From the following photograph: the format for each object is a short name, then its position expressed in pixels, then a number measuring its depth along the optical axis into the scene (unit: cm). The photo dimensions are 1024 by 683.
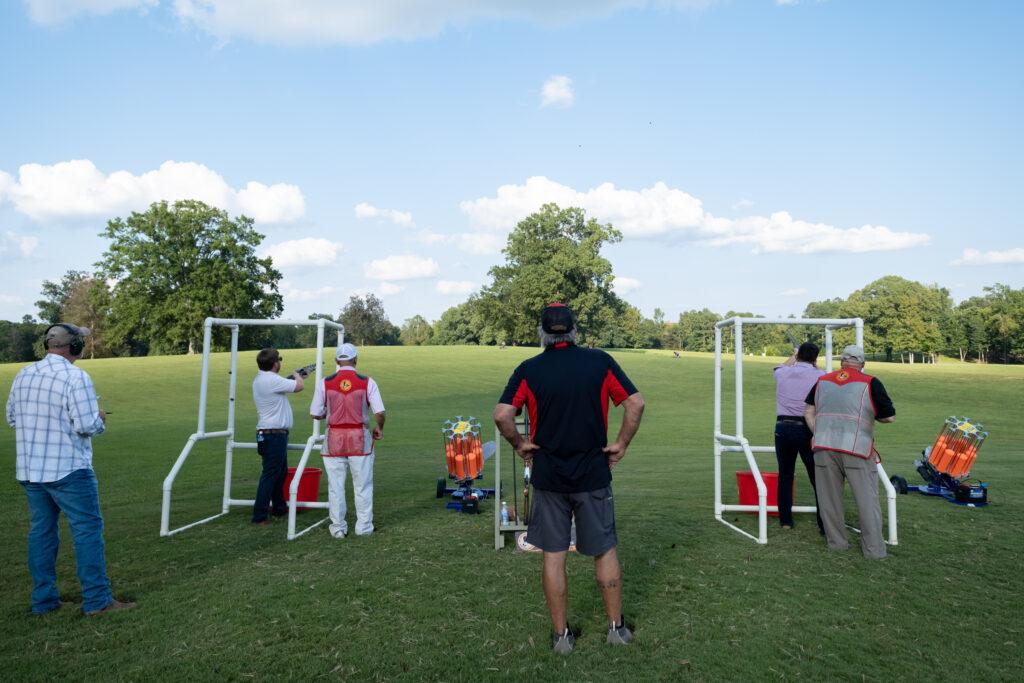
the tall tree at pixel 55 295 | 9331
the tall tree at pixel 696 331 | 12344
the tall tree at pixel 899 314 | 8469
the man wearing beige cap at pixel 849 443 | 685
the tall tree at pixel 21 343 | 9006
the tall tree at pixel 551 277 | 6306
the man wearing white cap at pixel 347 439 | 779
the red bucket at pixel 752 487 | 866
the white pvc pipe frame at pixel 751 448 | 731
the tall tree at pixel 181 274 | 5409
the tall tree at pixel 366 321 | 10212
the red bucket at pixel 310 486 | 892
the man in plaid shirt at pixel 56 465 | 531
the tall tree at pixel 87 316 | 7631
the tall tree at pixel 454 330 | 10585
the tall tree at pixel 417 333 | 12925
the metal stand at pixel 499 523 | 696
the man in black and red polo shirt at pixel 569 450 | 458
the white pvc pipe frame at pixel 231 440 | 775
